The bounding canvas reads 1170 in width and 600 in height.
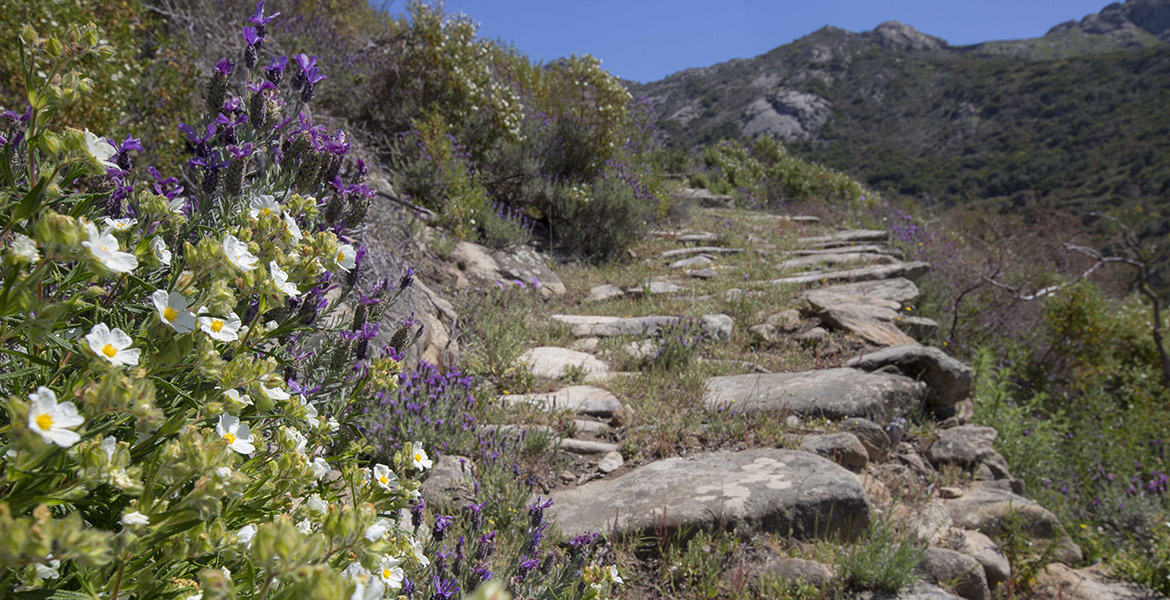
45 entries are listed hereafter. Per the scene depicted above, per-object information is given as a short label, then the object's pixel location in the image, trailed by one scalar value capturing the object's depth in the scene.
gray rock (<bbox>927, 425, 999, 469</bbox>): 4.11
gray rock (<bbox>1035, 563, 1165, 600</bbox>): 3.13
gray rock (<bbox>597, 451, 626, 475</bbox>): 3.25
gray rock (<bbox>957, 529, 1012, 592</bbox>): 3.01
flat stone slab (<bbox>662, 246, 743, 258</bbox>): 7.78
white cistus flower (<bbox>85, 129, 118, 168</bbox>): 0.85
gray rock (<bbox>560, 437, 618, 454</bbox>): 3.32
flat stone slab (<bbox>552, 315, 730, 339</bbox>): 4.92
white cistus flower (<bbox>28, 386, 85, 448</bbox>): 0.62
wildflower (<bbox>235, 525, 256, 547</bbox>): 0.93
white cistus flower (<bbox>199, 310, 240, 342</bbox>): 0.91
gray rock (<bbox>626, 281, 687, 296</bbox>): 6.00
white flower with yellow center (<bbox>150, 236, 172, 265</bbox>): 1.06
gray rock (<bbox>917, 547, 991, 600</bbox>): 2.75
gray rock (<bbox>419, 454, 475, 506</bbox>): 2.58
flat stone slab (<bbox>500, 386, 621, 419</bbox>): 3.65
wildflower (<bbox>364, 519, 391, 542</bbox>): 0.79
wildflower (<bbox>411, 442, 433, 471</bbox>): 1.33
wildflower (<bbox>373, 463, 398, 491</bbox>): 1.24
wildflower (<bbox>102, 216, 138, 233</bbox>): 1.00
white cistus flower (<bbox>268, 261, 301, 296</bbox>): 0.98
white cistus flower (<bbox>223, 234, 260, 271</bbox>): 0.97
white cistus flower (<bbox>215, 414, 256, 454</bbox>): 0.86
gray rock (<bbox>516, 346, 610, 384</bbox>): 4.24
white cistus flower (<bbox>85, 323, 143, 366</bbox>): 0.79
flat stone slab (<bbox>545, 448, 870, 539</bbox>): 2.68
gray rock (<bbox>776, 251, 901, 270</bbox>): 7.39
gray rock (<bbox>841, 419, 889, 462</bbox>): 3.77
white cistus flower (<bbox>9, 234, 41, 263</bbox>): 0.74
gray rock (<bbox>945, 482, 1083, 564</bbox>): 3.42
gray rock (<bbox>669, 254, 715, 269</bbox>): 7.26
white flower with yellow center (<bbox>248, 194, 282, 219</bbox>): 1.16
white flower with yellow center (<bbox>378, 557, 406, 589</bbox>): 1.08
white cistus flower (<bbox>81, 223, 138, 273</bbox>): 0.75
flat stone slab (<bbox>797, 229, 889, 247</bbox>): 8.91
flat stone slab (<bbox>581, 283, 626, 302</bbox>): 6.04
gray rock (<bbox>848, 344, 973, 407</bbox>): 4.56
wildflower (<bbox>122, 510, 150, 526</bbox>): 0.69
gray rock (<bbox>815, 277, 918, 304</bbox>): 6.22
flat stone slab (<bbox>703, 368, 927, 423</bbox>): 3.89
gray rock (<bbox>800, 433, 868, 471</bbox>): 3.48
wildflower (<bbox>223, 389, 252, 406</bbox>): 0.91
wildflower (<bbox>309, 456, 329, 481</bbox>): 1.08
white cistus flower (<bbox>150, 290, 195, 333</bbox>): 0.88
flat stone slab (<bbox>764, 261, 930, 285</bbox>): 6.64
